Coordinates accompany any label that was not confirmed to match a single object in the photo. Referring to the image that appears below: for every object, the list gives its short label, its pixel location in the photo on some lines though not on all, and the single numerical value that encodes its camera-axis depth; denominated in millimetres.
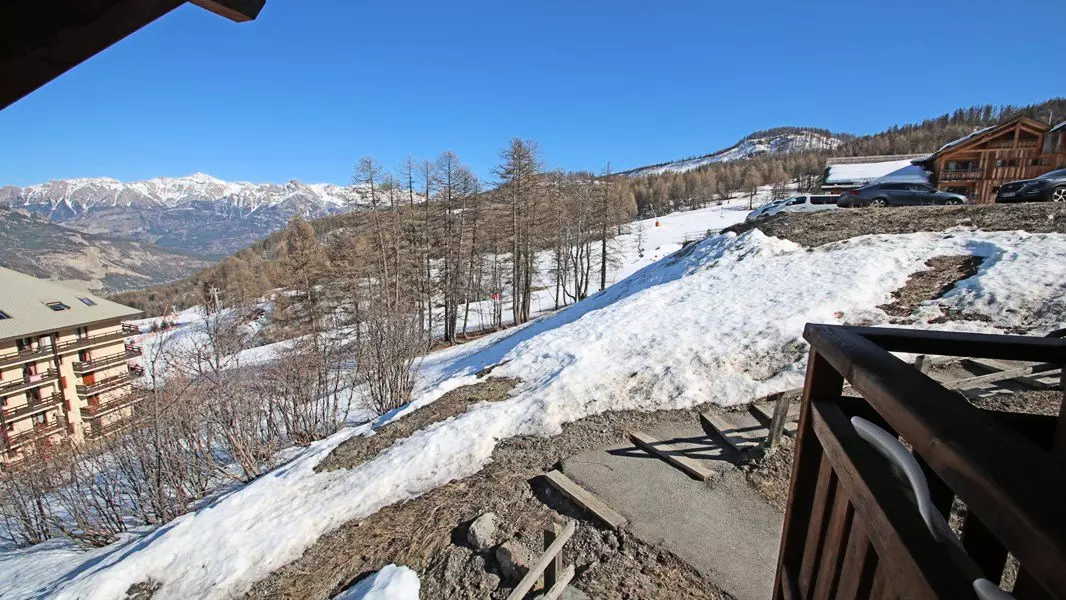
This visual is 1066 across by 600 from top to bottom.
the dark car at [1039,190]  15977
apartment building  25688
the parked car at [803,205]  21703
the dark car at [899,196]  18516
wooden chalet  27906
